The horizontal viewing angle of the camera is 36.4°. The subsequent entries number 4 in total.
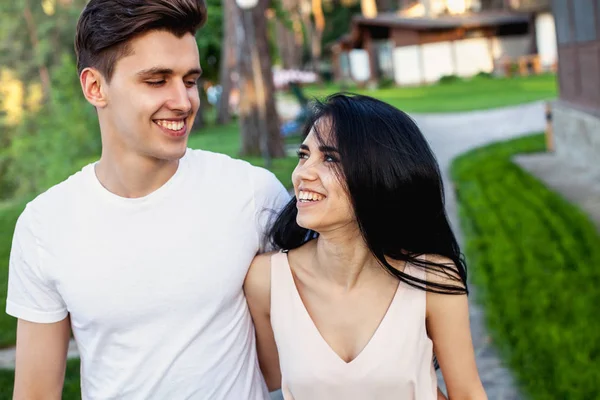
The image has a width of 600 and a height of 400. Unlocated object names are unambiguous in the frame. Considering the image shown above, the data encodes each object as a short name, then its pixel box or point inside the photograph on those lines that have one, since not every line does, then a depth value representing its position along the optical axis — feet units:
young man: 8.13
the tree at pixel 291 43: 176.35
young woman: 7.89
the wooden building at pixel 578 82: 43.75
